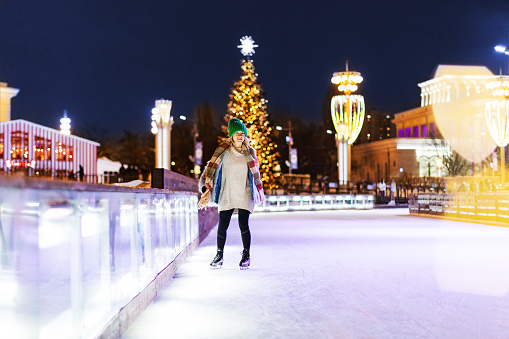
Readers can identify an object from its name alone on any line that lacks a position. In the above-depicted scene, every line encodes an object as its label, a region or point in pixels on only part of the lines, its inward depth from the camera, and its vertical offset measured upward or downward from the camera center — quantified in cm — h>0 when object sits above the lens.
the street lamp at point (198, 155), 4838 +282
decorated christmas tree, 4647 +589
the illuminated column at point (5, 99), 6919 +1001
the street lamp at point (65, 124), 7525 +802
